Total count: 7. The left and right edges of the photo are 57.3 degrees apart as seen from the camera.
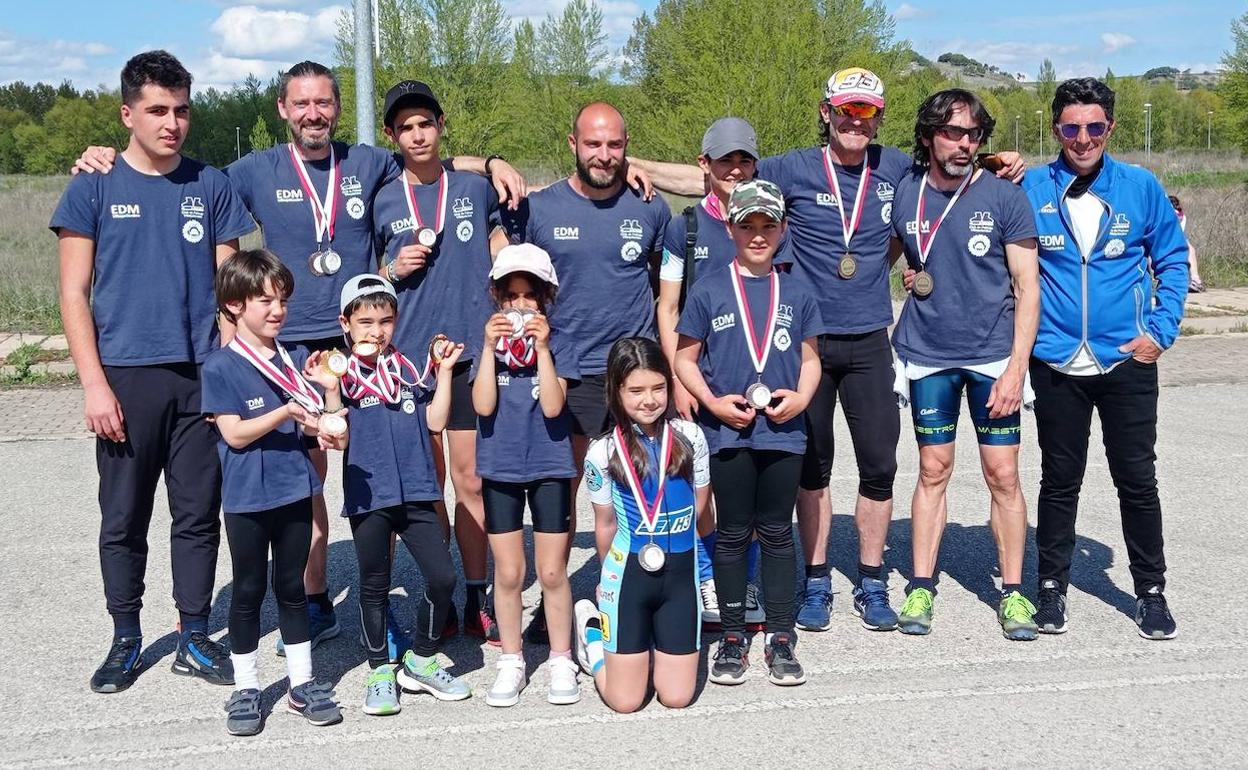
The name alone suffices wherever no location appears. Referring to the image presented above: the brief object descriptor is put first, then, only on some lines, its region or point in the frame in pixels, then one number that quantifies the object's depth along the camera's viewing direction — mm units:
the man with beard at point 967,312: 5012
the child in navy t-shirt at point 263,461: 4258
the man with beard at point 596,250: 5000
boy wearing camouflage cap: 4711
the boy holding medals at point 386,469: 4480
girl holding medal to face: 4578
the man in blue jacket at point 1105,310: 4984
